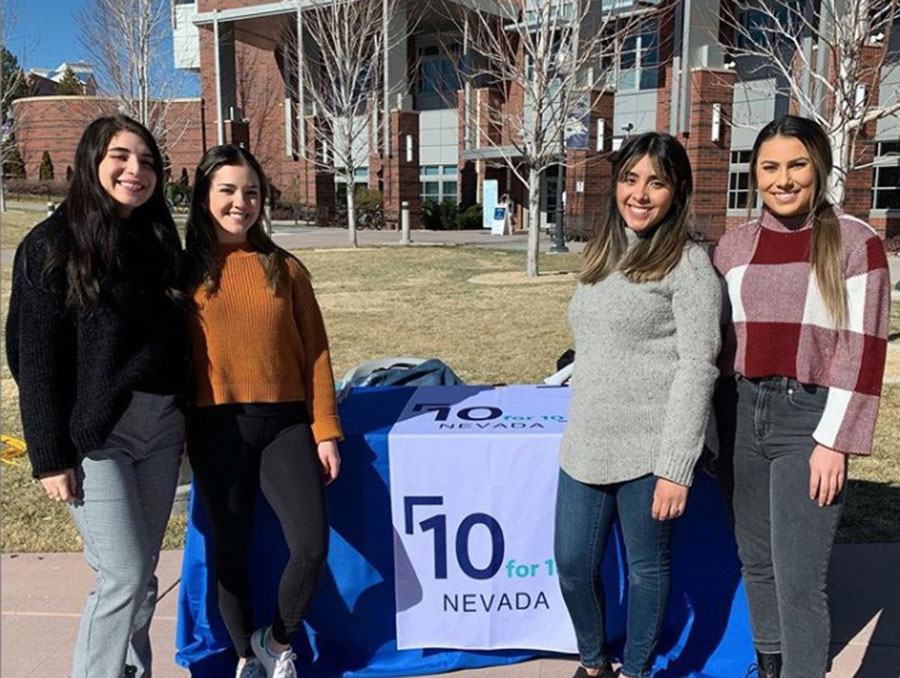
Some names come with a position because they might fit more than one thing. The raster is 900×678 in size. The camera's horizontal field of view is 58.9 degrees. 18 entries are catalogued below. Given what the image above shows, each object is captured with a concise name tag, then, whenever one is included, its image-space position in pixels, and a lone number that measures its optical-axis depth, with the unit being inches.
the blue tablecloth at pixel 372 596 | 118.6
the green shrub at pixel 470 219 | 1336.1
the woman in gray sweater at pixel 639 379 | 92.9
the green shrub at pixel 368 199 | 1349.7
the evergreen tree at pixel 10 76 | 843.0
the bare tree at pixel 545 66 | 583.8
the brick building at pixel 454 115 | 968.3
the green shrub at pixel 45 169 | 1668.3
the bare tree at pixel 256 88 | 1555.1
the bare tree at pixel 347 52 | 933.8
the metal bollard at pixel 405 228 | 945.5
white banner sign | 119.2
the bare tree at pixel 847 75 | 306.8
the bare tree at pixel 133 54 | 770.8
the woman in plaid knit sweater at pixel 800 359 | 88.0
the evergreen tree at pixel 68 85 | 1716.9
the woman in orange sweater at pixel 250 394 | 102.7
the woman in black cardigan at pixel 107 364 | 90.6
